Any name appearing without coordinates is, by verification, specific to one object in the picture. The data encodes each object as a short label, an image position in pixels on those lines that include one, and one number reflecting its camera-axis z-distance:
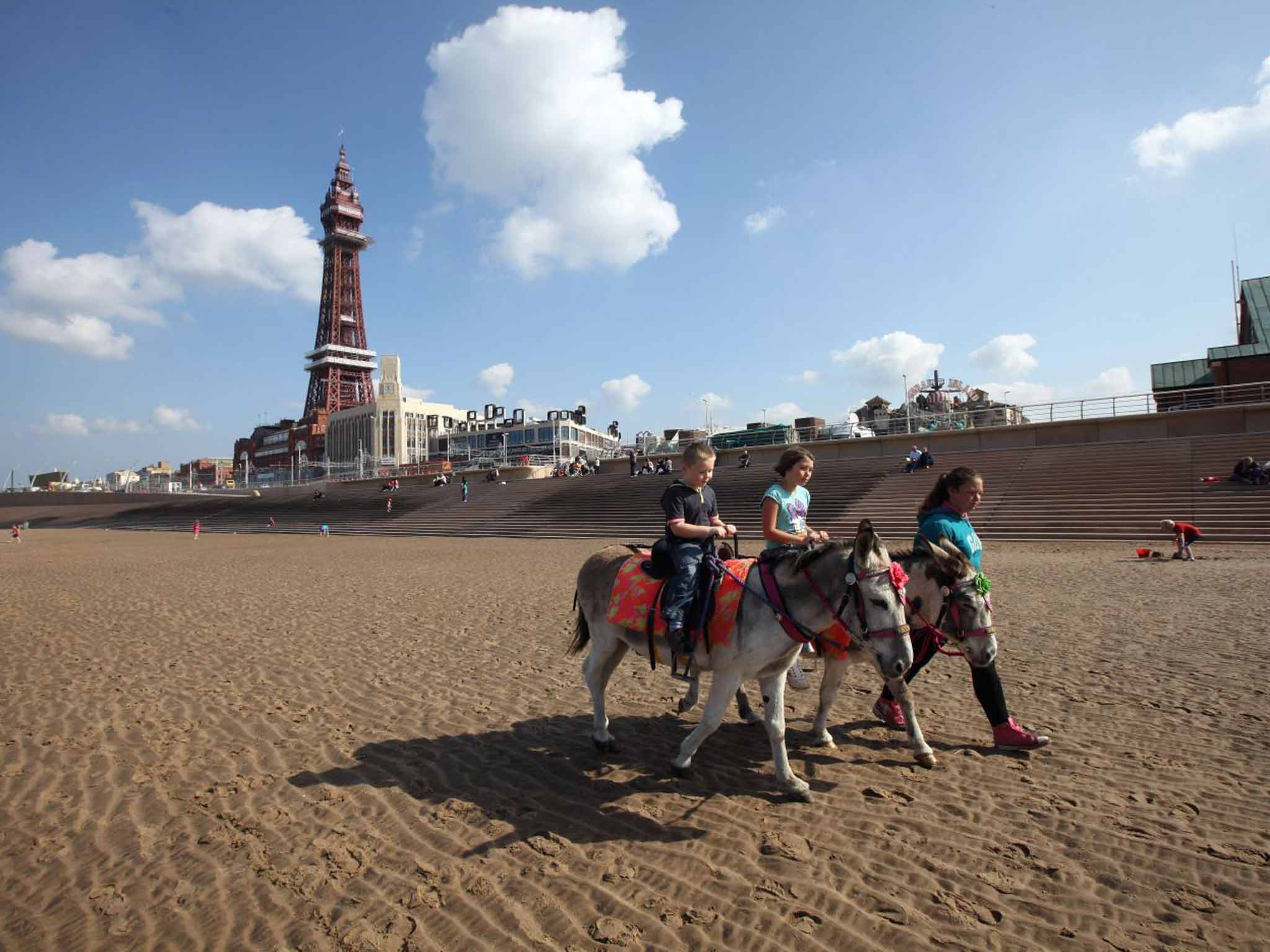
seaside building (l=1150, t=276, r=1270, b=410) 30.91
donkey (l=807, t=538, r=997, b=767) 4.12
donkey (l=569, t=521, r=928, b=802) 3.50
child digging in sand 14.16
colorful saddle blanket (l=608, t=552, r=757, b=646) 4.01
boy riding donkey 4.07
